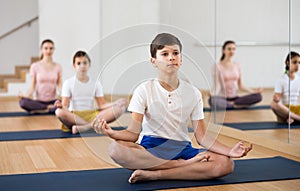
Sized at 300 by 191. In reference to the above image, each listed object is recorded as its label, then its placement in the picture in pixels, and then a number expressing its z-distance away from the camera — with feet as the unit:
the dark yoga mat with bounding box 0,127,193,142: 16.03
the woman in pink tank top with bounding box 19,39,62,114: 22.25
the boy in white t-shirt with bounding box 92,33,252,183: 10.28
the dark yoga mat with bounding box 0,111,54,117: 21.85
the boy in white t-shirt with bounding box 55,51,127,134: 16.35
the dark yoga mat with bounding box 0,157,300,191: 10.20
